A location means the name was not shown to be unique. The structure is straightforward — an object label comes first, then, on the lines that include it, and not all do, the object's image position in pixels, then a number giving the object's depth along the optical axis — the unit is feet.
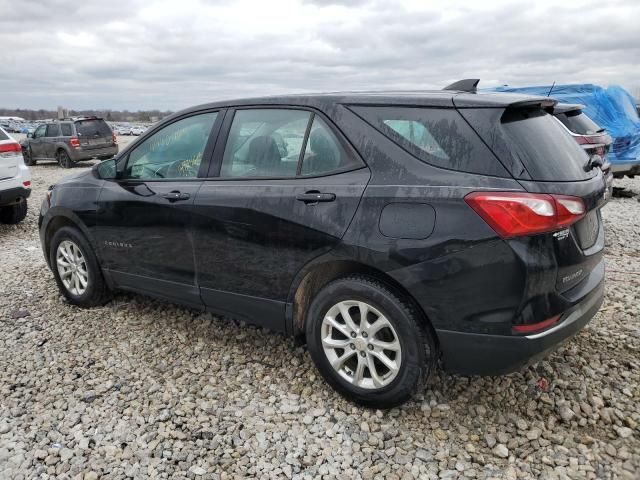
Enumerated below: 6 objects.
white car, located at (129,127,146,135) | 181.25
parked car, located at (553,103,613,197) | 21.13
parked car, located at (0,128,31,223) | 23.11
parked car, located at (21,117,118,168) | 57.72
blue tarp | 30.96
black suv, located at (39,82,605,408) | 7.72
